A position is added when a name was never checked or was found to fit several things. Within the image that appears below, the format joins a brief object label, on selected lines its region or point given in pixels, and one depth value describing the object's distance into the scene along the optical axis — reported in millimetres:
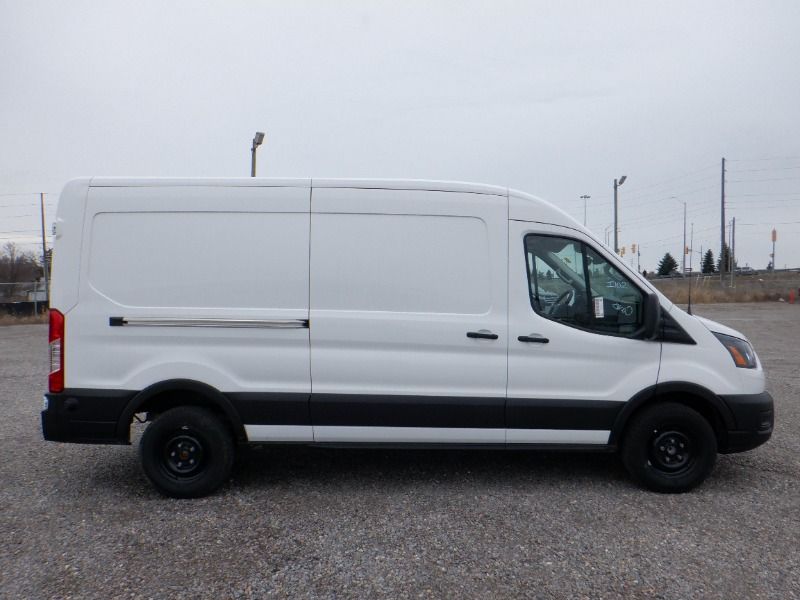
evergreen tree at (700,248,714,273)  101625
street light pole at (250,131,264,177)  14289
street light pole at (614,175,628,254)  32512
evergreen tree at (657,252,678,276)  96125
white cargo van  4168
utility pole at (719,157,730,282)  39875
